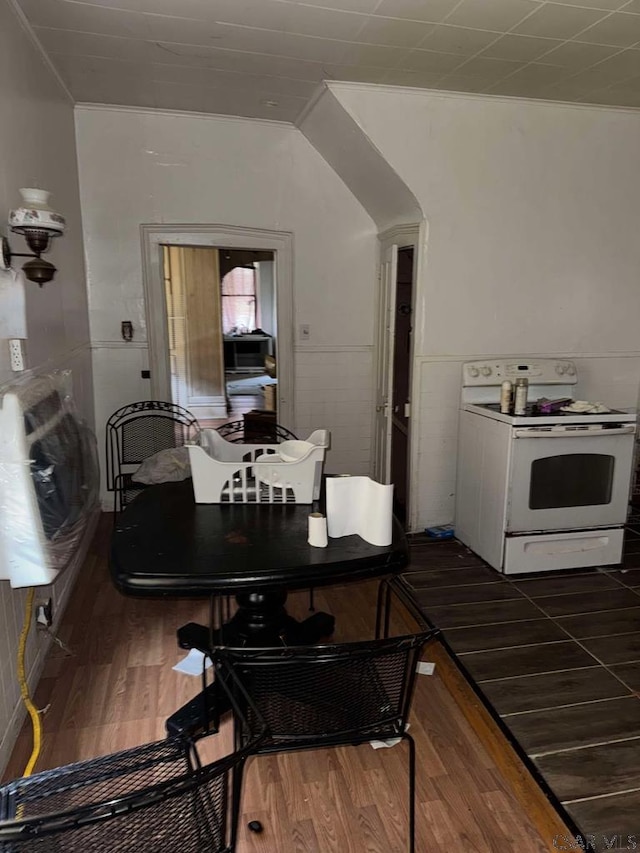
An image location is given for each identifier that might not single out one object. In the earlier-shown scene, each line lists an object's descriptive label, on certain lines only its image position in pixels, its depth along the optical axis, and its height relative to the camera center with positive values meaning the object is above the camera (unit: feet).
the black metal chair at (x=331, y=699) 4.48 -3.06
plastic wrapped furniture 5.40 -1.63
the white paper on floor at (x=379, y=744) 6.35 -4.63
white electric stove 10.02 -2.89
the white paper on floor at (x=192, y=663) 7.67 -4.59
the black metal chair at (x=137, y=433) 13.06 -2.52
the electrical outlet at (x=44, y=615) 7.48 -3.82
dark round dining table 5.24 -2.24
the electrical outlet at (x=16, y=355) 6.68 -0.38
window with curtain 34.35 +1.51
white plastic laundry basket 6.70 -1.82
